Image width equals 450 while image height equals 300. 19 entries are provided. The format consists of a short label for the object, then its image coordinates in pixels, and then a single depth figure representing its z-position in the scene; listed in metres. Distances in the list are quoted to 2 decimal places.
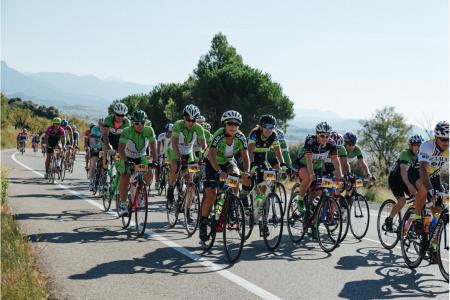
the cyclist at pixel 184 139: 9.75
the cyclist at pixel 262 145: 9.04
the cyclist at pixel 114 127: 11.24
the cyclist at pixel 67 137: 18.56
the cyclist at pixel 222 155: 7.87
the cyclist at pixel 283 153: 11.61
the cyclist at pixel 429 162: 7.05
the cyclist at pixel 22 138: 37.47
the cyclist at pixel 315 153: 9.12
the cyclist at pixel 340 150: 9.82
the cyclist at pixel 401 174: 8.71
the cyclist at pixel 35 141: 43.20
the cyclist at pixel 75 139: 21.47
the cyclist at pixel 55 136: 17.47
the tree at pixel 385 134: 70.75
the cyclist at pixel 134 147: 9.77
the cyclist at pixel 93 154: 14.72
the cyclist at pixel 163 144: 15.52
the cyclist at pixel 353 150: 10.31
